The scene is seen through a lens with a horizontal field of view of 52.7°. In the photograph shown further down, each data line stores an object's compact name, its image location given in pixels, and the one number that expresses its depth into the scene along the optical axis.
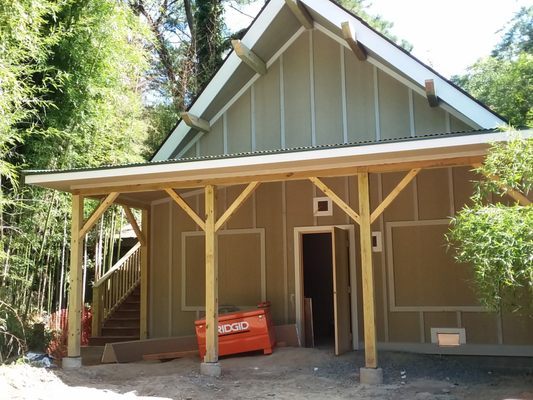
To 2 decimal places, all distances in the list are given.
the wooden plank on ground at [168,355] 8.14
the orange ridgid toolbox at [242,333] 7.67
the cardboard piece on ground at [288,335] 8.18
